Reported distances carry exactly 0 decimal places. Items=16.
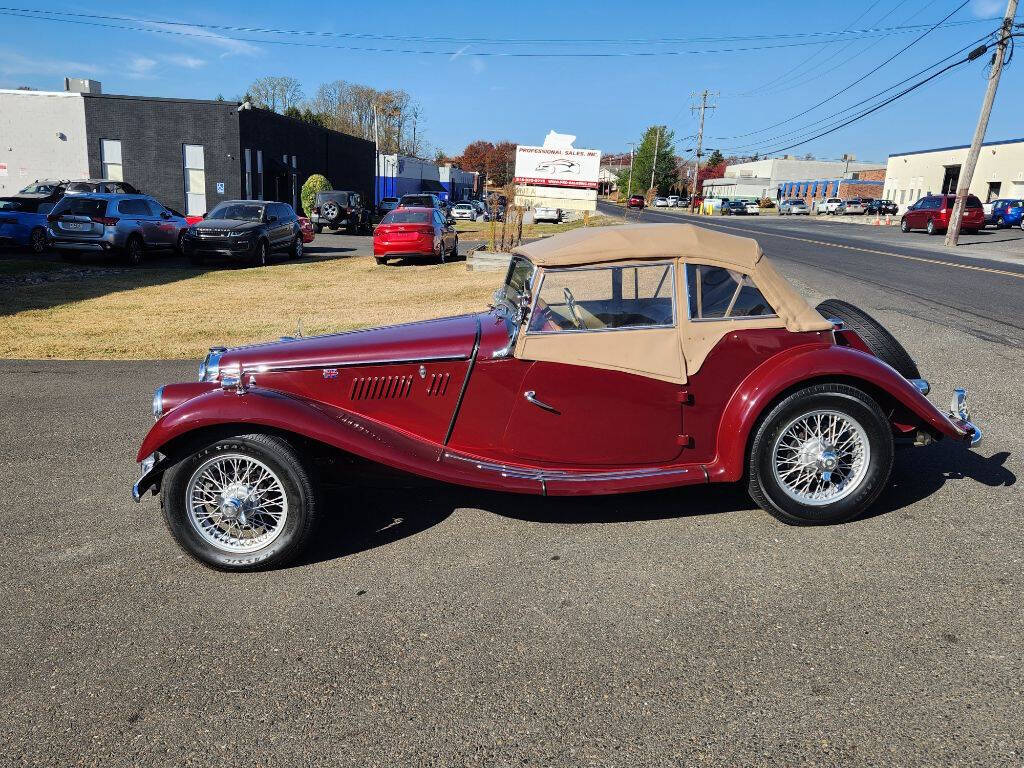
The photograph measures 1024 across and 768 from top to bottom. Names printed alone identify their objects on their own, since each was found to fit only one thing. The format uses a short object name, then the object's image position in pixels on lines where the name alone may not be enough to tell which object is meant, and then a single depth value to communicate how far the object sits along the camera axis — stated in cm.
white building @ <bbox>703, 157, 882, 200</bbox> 11075
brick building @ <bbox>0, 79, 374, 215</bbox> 3528
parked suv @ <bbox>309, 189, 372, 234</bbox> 3409
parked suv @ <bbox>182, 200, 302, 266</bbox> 1888
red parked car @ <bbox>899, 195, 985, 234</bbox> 3459
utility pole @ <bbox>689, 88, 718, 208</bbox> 8856
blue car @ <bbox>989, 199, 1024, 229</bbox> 3956
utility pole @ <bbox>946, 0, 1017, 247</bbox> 2617
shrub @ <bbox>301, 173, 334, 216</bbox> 3909
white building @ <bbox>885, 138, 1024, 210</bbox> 5178
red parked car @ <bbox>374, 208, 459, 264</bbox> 2061
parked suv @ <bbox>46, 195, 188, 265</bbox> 1827
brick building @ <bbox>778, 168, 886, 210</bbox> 8962
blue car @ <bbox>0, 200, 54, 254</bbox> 2028
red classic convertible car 398
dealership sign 4059
